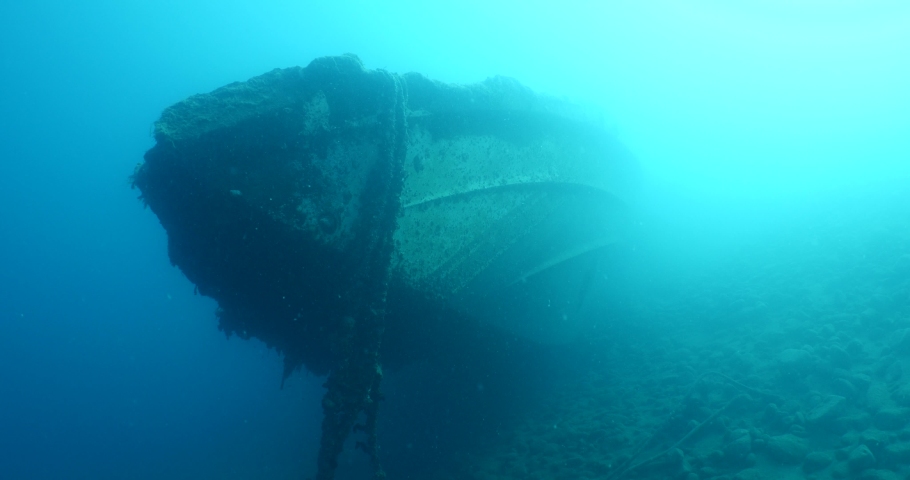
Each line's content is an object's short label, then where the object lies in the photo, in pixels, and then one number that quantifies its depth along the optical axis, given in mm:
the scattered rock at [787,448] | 3410
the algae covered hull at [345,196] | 3307
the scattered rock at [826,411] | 3693
